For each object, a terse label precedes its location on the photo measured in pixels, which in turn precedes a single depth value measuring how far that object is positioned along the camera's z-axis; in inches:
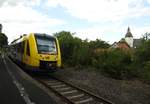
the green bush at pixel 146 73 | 263.7
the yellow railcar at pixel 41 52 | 280.5
